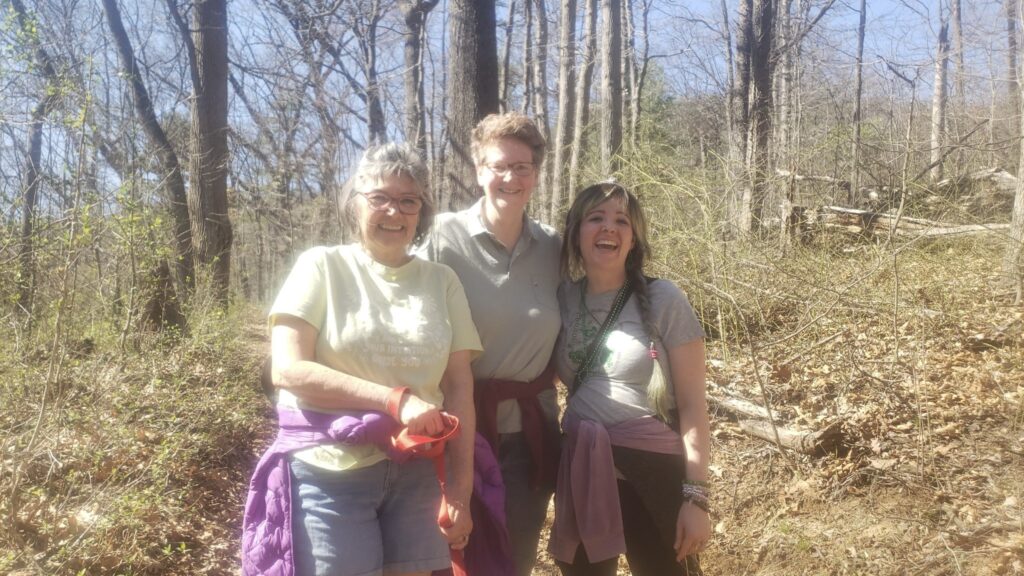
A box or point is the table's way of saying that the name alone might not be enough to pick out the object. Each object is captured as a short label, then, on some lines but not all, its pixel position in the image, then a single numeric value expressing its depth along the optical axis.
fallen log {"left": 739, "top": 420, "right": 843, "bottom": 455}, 4.50
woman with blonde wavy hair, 2.45
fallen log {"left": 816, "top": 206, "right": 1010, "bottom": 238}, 5.86
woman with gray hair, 2.05
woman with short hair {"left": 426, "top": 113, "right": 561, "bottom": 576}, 2.53
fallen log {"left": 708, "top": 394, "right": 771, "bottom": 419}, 5.12
